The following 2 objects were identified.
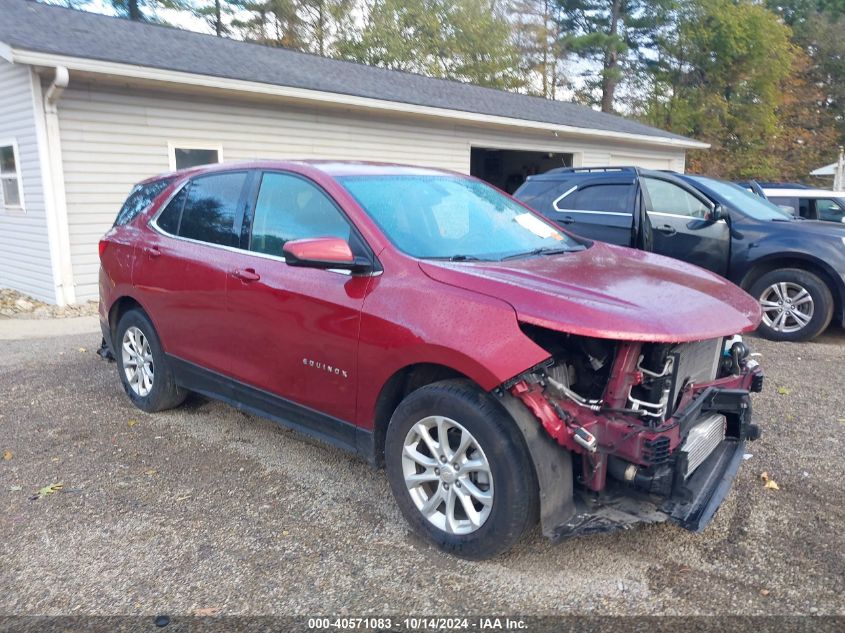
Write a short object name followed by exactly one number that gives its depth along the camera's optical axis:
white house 8.94
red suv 2.79
